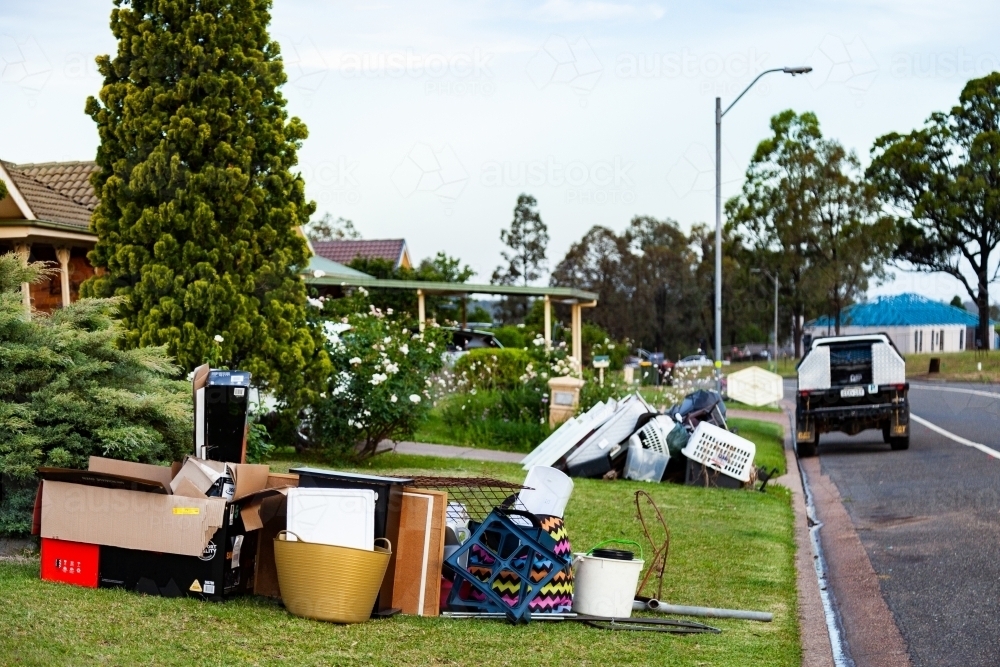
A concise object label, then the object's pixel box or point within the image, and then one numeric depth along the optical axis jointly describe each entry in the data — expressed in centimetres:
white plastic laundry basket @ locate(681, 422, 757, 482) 1459
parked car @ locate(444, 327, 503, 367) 3422
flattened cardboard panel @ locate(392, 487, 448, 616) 679
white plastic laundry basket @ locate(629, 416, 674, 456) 1508
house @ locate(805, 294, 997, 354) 8331
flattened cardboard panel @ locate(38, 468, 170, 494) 665
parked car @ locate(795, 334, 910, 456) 1983
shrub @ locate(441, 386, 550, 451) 1891
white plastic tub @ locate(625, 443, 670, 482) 1506
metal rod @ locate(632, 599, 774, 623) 740
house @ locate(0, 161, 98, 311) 1784
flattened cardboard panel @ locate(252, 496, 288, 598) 687
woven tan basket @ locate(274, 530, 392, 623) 623
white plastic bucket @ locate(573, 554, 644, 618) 700
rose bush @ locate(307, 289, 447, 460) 1470
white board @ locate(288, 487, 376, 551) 635
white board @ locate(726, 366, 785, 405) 3222
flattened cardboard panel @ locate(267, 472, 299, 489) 701
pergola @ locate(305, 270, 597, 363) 3102
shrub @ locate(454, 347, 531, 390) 2481
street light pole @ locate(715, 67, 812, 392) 2648
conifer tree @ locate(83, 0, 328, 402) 1264
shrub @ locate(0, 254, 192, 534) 750
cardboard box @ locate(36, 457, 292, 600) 651
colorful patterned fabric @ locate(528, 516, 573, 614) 681
